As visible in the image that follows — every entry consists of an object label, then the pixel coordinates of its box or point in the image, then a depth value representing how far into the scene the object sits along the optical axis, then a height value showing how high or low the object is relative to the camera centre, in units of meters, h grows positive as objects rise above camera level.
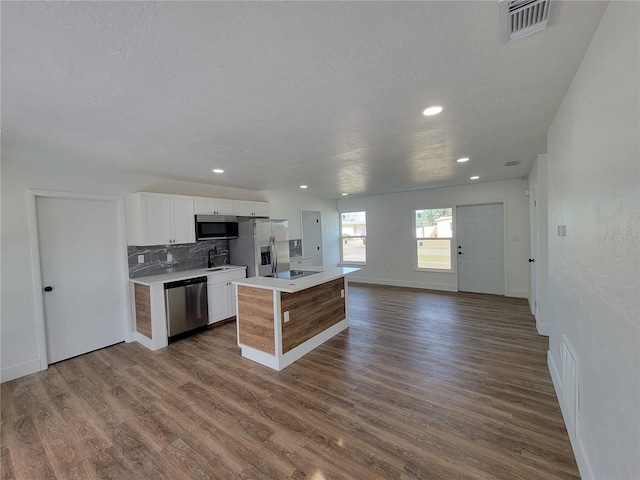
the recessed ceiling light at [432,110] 2.02 +0.93
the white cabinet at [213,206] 4.43 +0.56
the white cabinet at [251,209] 5.04 +0.56
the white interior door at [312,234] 7.26 +0.02
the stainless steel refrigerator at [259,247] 4.90 -0.20
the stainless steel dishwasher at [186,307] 3.76 -0.99
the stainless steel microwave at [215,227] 4.47 +0.20
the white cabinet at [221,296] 4.29 -0.96
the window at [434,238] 6.30 -0.19
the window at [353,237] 7.55 -0.11
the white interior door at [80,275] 3.28 -0.42
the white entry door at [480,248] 5.70 -0.42
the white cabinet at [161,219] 3.83 +0.32
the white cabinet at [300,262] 6.21 -0.66
